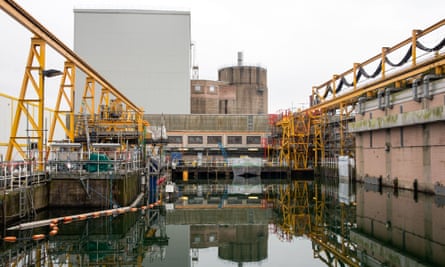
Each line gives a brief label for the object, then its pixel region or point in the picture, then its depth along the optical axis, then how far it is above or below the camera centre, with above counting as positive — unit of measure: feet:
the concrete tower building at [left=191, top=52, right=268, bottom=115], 203.41 +28.70
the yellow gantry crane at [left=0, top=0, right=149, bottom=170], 53.01 +12.74
